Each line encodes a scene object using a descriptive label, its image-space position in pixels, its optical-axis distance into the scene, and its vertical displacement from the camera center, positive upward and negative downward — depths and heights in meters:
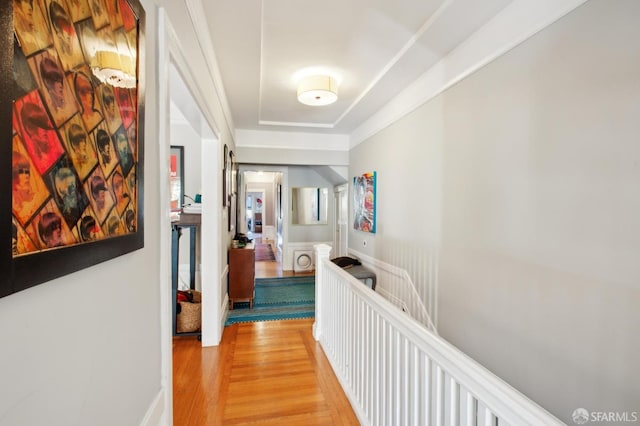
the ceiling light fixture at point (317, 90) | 2.62 +1.10
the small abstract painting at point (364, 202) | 3.76 +0.12
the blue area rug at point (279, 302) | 3.53 -1.28
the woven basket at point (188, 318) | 2.87 -1.08
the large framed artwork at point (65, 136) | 0.42 +0.14
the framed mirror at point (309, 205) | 6.05 +0.11
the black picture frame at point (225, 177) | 3.02 +0.35
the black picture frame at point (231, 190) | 3.61 +0.26
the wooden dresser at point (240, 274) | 3.63 -0.80
